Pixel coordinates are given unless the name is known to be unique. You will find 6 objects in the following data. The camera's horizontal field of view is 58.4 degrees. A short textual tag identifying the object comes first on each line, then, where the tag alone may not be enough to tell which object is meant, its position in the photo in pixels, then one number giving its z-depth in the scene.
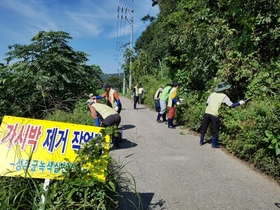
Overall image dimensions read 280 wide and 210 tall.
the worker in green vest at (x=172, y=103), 9.24
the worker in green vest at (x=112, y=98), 7.71
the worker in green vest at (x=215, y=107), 6.41
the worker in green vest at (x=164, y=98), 10.26
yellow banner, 2.80
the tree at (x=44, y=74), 7.62
